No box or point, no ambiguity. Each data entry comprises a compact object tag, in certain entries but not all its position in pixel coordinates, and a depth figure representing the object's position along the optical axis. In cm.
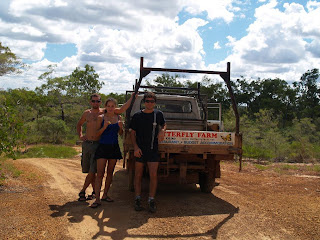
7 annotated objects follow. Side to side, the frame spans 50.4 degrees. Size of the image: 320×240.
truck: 563
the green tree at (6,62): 1947
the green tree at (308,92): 3406
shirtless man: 554
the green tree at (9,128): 648
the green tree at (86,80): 3134
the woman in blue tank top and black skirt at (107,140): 538
